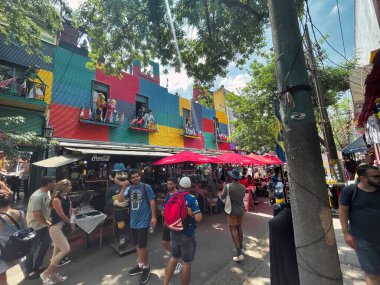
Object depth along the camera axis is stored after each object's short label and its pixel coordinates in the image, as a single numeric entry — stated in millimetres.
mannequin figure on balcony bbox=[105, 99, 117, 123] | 11508
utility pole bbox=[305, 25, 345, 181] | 6977
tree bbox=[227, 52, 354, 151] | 11070
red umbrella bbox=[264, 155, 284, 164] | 10114
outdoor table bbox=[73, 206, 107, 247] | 4887
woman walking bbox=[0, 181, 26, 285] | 2895
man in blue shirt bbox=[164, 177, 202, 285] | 3197
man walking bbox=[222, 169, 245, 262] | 4539
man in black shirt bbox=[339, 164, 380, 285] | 2535
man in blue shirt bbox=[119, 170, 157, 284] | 3916
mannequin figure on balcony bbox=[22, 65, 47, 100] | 8328
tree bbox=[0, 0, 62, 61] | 5980
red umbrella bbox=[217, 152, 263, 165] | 9086
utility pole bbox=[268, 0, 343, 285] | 1635
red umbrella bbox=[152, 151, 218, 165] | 8127
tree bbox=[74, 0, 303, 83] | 5867
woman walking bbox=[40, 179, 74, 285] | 3784
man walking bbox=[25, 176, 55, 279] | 3996
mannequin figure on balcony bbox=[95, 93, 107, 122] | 11055
